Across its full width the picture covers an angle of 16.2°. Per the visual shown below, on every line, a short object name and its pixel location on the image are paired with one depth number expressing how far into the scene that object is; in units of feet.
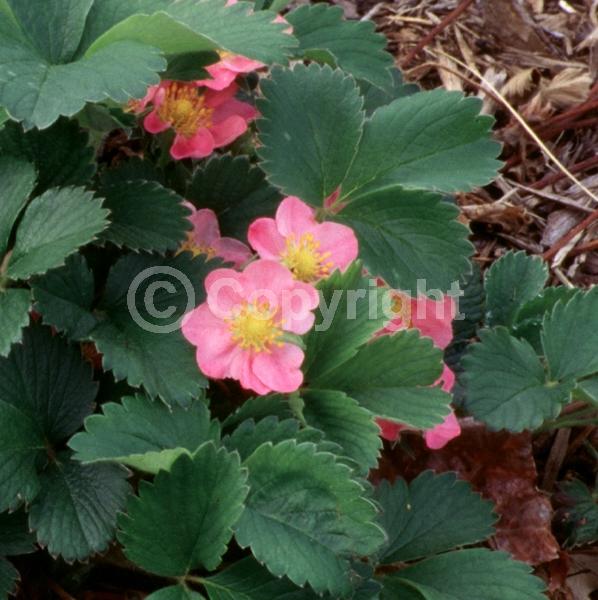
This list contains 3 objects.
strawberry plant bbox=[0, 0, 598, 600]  1.58
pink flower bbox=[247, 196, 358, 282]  1.68
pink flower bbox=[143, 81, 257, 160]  1.76
